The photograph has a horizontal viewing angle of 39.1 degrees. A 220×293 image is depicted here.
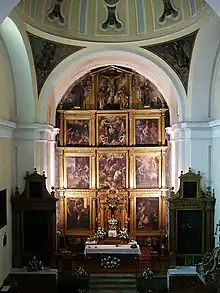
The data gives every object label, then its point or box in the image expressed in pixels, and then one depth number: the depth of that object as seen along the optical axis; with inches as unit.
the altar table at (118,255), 451.7
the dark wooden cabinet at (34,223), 423.3
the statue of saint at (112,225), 495.6
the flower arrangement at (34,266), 412.5
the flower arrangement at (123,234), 481.8
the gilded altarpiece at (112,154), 531.7
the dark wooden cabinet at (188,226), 423.7
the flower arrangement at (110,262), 441.1
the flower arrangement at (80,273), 417.2
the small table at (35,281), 404.3
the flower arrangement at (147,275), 408.8
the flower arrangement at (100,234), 486.6
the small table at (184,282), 399.9
